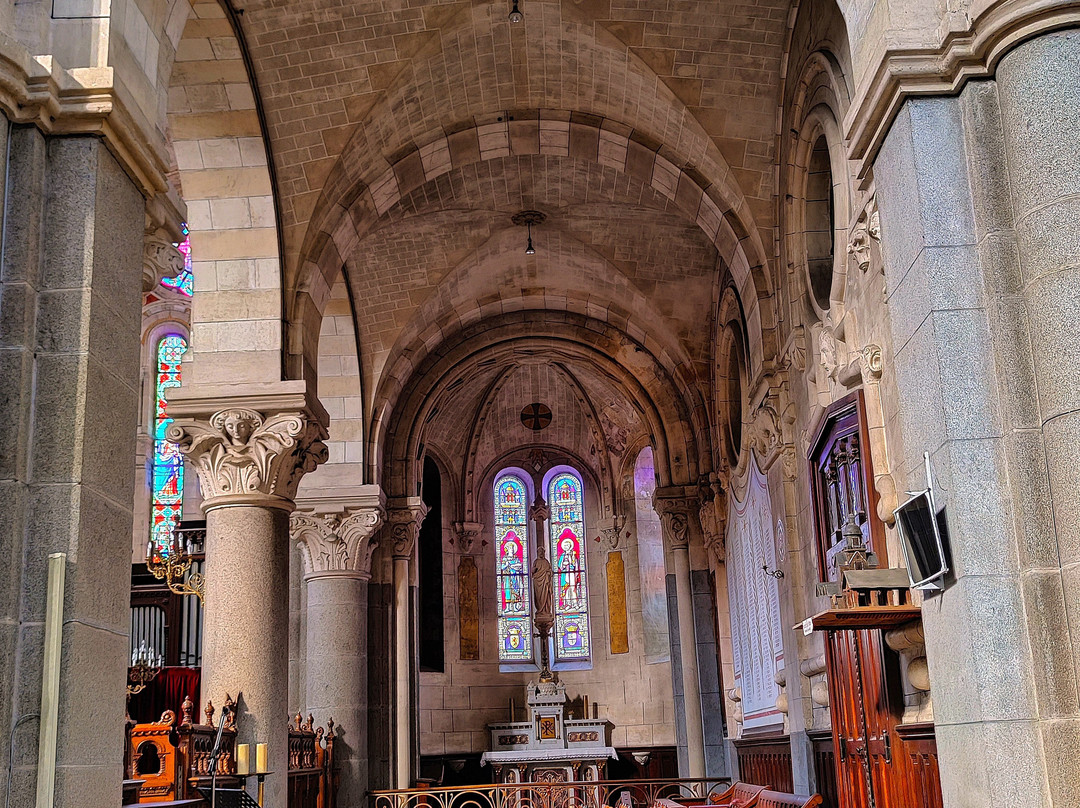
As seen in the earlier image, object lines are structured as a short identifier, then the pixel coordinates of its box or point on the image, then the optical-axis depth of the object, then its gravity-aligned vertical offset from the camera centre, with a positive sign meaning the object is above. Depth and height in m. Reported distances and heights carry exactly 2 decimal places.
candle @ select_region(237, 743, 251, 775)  7.45 -0.39
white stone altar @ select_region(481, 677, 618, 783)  16.70 -0.93
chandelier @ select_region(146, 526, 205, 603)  11.84 +1.45
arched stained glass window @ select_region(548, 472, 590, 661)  20.72 +2.16
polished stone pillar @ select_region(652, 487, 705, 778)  14.48 +0.99
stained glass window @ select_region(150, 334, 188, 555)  17.25 +3.48
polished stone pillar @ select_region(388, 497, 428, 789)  14.38 +0.94
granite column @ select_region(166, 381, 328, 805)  8.35 +1.25
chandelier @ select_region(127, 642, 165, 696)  13.98 +0.45
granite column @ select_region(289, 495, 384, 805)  12.33 +0.82
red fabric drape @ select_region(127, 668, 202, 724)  14.68 +0.13
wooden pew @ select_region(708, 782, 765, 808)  9.04 -0.99
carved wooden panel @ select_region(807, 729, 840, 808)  8.63 -0.69
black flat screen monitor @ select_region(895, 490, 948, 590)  4.37 +0.49
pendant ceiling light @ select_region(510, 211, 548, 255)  13.54 +5.40
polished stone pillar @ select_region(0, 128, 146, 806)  4.30 +1.01
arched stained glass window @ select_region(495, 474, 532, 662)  20.84 +2.11
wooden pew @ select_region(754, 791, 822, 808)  6.96 -0.84
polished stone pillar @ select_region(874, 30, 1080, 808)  4.03 +0.97
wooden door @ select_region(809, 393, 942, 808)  6.17 -0.09
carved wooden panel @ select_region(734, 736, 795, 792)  10.63 -0.84
